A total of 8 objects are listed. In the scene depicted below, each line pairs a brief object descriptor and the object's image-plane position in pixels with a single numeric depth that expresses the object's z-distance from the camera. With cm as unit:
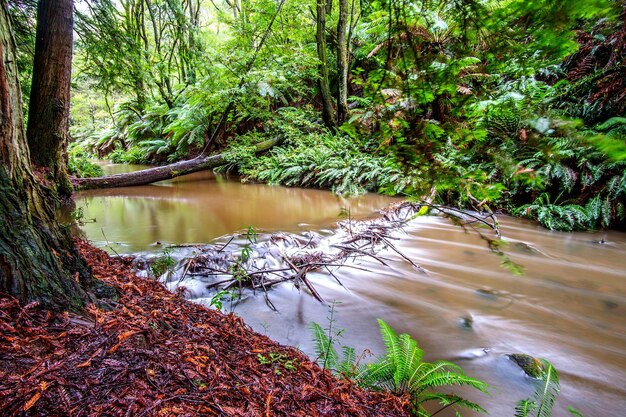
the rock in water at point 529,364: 211
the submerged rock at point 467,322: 271
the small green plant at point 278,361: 165
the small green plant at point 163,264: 337
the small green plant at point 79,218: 523
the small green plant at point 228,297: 291
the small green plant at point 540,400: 155
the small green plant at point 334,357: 191
